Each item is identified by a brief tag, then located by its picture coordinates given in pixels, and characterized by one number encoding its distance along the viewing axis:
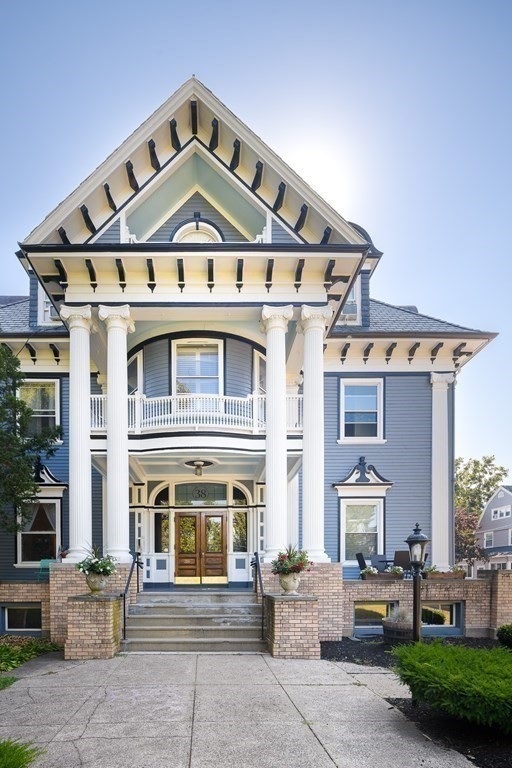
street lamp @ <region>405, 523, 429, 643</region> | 9.49
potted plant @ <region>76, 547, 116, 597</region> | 11.70
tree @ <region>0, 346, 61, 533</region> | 13.87
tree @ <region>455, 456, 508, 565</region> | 50.28
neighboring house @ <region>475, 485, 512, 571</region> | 42.25
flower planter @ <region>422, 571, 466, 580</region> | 14.84
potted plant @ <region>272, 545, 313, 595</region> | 11.77
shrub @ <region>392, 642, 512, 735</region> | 6.06
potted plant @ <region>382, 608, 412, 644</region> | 12.22
